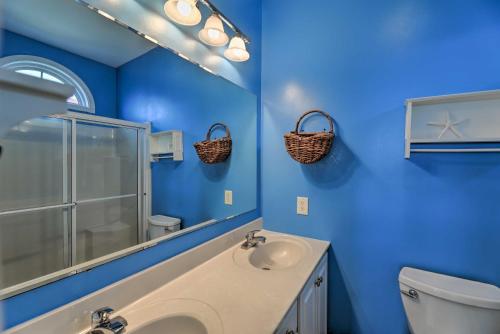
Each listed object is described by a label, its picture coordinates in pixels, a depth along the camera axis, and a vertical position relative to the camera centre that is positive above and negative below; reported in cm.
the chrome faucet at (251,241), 139 -49
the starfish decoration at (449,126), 115 +21
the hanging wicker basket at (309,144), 137 +13
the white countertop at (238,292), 75 -52
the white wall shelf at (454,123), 109 +22
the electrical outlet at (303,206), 157 -29
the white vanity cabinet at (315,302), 102 -72
